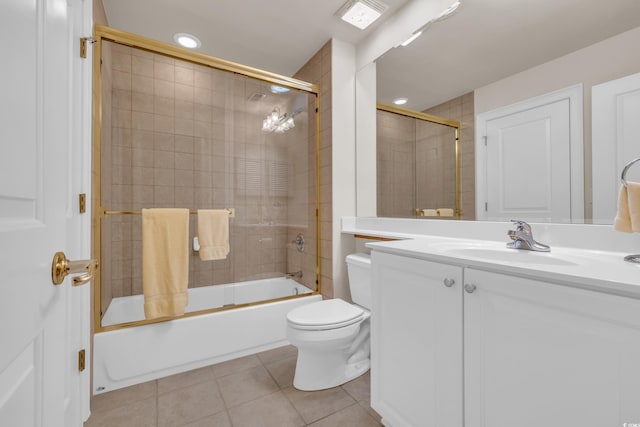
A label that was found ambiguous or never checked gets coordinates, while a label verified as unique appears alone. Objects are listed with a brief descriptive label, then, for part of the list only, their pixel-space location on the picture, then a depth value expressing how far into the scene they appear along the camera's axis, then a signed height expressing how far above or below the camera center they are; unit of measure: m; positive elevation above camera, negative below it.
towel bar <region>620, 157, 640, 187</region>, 0.90 +0.14
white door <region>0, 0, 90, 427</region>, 0.39 +0.01
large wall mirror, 1.09 +0.76
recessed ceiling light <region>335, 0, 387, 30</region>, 1.79 +1.36
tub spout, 2.36 -0.51
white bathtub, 1.54 -0.76
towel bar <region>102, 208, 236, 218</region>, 1.60 +0.02
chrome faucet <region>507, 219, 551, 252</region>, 1.11 -0.11
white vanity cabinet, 0.61 -0.38
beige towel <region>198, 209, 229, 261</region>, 1.95 -0.13
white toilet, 1.46 -0.71
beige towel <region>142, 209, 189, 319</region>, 1.68 -0.30
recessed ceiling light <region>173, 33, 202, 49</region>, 2.11 +1.38
